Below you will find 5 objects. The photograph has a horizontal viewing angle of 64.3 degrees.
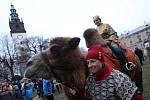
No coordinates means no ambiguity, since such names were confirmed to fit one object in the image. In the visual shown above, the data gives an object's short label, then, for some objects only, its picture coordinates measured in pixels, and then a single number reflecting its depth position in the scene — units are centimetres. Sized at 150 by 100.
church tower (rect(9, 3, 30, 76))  4030
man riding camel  204
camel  168
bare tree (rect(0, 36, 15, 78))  2522
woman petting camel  135
